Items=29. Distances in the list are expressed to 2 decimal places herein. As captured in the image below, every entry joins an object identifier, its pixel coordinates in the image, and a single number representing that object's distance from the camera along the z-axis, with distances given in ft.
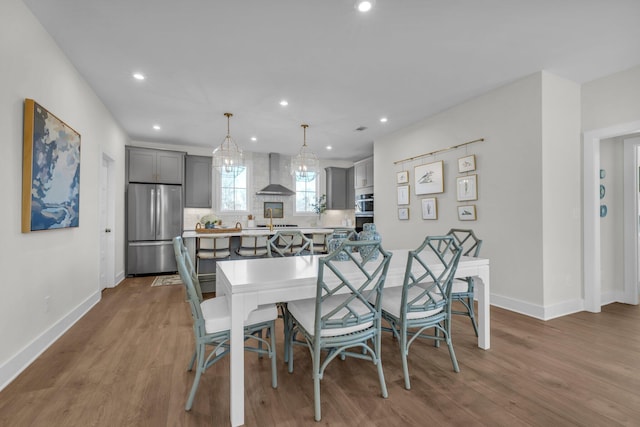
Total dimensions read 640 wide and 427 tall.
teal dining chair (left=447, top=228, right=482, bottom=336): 8.53
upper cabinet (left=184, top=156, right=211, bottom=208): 20.57
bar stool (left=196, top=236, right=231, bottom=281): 14.19
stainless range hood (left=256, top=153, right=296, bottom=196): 23.65
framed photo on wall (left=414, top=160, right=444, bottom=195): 14.38
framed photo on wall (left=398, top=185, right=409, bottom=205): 16.65
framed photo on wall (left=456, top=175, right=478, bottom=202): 12.75
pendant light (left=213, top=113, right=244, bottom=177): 13.96
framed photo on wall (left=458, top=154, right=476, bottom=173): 12.82
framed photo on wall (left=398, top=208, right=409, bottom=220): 16.66
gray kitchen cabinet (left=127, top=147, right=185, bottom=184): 18.19
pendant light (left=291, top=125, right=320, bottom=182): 15.37
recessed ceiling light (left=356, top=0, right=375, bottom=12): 6.94
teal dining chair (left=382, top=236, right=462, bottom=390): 6.57
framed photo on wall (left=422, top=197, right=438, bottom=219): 14.73
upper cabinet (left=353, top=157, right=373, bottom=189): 21.49
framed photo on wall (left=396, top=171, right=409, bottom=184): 16.71
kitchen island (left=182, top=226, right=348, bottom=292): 14.40
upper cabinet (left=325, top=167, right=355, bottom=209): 25.07
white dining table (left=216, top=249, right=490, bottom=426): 5.34
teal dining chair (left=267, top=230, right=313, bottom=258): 9.82
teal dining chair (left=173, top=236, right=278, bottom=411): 5.69
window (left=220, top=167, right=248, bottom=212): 22.70
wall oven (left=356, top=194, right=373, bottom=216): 21.11
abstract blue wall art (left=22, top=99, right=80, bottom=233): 7.39
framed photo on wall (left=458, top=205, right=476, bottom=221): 12.85
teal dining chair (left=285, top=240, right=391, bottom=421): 5.55
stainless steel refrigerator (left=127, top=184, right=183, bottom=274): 17.90
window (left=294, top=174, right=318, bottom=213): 25.48
